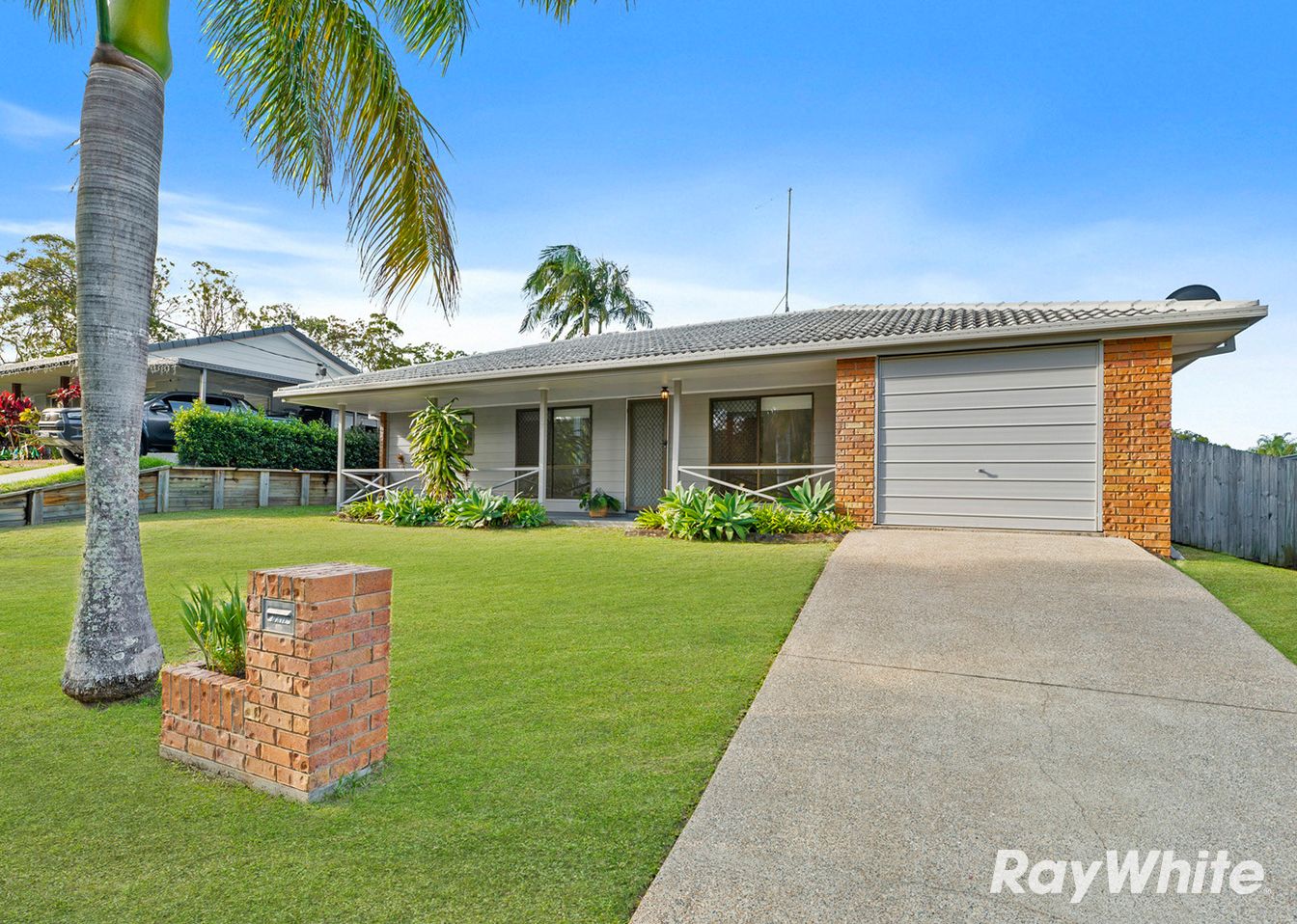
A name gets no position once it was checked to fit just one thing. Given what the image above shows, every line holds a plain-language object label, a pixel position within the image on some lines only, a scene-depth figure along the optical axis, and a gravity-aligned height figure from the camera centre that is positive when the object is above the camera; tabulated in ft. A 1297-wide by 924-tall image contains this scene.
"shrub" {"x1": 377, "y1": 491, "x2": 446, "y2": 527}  40.09 -2.99
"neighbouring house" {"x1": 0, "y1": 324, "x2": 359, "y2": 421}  63.00 +9.90
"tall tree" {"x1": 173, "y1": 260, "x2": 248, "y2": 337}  105.09 +26.20
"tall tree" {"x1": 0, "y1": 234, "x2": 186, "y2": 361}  95.86 +23.84
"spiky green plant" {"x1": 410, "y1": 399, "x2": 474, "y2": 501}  41.22 +1.05
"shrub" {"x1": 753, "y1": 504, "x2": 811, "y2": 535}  29.63 -2.43
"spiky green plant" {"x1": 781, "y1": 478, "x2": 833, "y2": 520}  30.53 -1.43
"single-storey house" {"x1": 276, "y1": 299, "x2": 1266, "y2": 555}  25.64 +3.51
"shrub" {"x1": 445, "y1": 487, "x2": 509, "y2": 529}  37.27 -2.71
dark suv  44.14 +2.48
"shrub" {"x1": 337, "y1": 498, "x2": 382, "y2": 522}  43.06 -3.27
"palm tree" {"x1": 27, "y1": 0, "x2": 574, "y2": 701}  10.87 +6.60
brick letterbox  7.73 -3.01
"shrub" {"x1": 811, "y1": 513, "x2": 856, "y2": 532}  29.30 -2.45
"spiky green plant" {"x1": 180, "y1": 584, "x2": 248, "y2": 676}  9.30 -2.49
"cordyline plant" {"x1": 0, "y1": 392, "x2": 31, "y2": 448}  56.44 +3.00
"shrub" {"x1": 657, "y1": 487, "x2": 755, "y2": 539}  29.78 -2.20
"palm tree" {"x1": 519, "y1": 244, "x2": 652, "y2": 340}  90.48 +24.56
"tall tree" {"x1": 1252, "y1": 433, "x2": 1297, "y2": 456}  49.01 +2.56
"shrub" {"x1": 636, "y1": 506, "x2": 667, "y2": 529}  32.48 -2.67
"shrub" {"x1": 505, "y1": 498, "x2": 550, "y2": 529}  37.52 -2.86
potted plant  42.01 -2.45
